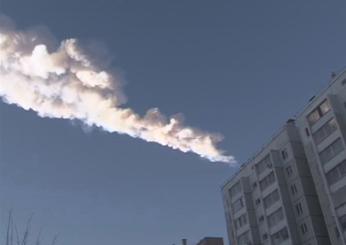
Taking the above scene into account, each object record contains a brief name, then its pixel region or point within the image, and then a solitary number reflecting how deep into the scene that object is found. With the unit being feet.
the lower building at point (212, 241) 345.31
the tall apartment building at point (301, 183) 192.03
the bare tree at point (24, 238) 37.58
